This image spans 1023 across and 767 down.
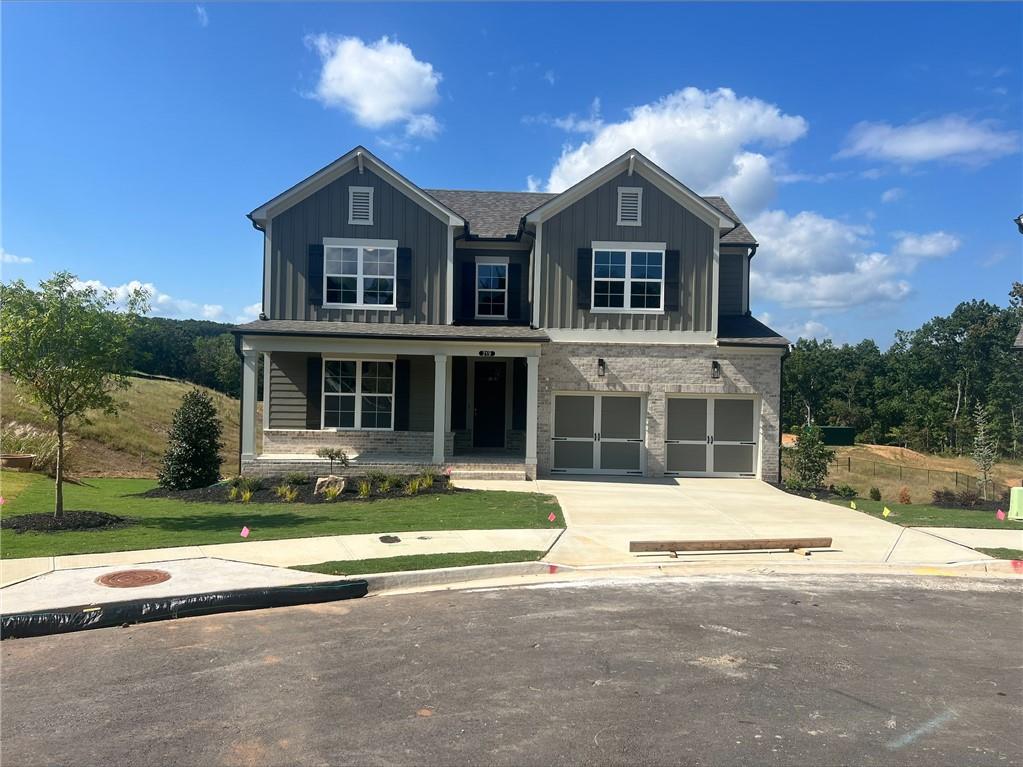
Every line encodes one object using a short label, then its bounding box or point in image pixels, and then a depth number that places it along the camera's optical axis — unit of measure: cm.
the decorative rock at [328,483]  1522
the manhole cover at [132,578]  800
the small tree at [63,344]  1063
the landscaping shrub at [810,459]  1855
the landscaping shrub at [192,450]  1661
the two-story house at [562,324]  1972
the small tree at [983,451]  1841
